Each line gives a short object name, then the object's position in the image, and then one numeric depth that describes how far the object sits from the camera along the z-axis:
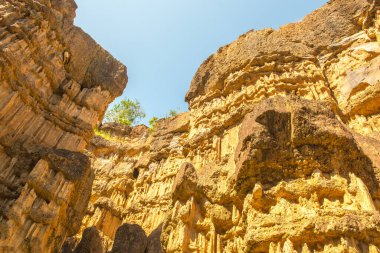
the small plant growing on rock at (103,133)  31.00
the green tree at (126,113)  41.09
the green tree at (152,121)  35.37
